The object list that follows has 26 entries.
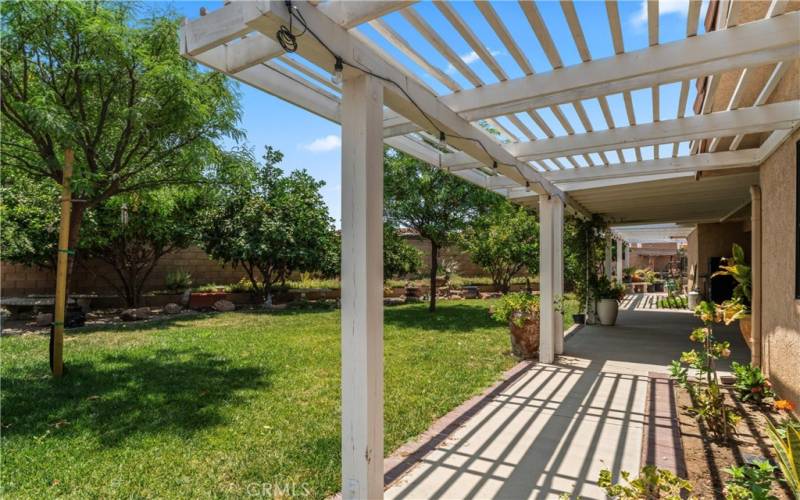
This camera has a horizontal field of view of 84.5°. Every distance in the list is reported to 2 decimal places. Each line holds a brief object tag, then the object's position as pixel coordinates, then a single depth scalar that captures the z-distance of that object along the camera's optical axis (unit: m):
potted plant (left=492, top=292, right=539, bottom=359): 6.90
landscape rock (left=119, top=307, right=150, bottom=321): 10.77
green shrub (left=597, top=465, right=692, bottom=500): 2.30
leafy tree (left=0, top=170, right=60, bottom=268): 9.93
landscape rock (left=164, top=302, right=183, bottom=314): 11.98
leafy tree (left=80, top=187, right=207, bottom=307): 10.98
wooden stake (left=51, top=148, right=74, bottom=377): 5.04
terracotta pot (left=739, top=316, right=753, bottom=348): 5.76
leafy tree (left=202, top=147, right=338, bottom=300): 12.61
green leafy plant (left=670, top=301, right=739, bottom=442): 3.77
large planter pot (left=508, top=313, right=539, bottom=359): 6.90
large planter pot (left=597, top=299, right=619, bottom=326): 10.59
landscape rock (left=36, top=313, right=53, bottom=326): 9.72
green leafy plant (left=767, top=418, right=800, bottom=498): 2.31
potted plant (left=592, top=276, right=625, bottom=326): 10.59
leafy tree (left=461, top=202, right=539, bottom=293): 16.59
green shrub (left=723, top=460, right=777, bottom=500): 2.08
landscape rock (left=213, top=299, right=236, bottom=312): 12.69
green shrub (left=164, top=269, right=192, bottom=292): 13.74
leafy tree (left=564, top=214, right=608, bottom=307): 10.54
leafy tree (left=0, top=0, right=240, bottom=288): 5.71
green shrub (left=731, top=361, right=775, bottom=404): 4.65
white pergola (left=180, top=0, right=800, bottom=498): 2.32
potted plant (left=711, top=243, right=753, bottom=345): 5.23
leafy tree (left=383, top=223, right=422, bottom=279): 14.55
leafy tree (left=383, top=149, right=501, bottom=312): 11.35
